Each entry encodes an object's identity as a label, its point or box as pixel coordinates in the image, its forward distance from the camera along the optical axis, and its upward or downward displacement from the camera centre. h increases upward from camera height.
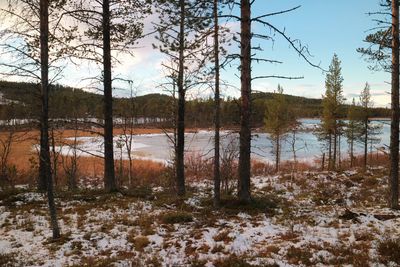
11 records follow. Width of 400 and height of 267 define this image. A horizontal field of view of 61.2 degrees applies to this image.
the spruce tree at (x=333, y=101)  36.62 +1.97
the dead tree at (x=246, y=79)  9.82 +1.16
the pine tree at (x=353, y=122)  41.84 -0.38
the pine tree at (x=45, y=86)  7.92 +0.75
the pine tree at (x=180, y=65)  13.97 +2.32
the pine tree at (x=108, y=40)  12.98 +3.09
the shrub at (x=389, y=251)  5.86 -2.39
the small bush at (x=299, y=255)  6.13 -2.59
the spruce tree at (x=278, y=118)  38.34 +0.09
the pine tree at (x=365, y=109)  40.70 +1.16
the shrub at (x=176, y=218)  9.78 -2.90
